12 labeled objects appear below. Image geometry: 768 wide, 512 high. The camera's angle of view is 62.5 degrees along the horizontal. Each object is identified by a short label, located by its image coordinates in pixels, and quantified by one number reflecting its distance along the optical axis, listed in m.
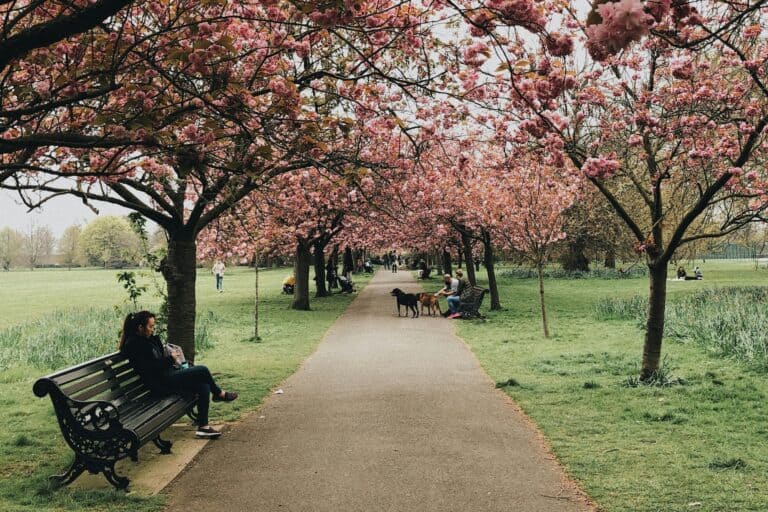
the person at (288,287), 32.48
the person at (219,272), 36.53
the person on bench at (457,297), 20.02
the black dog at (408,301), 19.81
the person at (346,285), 32.84
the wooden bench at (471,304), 19.27
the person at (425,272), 44.53
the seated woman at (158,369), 6.34
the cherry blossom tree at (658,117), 7.21
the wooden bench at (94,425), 4.98
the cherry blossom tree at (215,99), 5.04
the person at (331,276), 35.58
